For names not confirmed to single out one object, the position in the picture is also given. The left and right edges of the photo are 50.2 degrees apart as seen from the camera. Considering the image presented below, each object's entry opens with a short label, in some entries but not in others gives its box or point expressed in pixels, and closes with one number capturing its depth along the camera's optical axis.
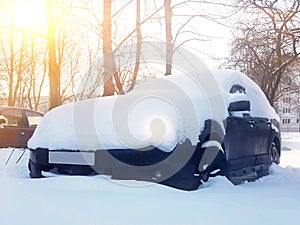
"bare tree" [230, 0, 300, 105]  8.03
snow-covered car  3.22
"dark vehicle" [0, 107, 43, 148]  7.54
